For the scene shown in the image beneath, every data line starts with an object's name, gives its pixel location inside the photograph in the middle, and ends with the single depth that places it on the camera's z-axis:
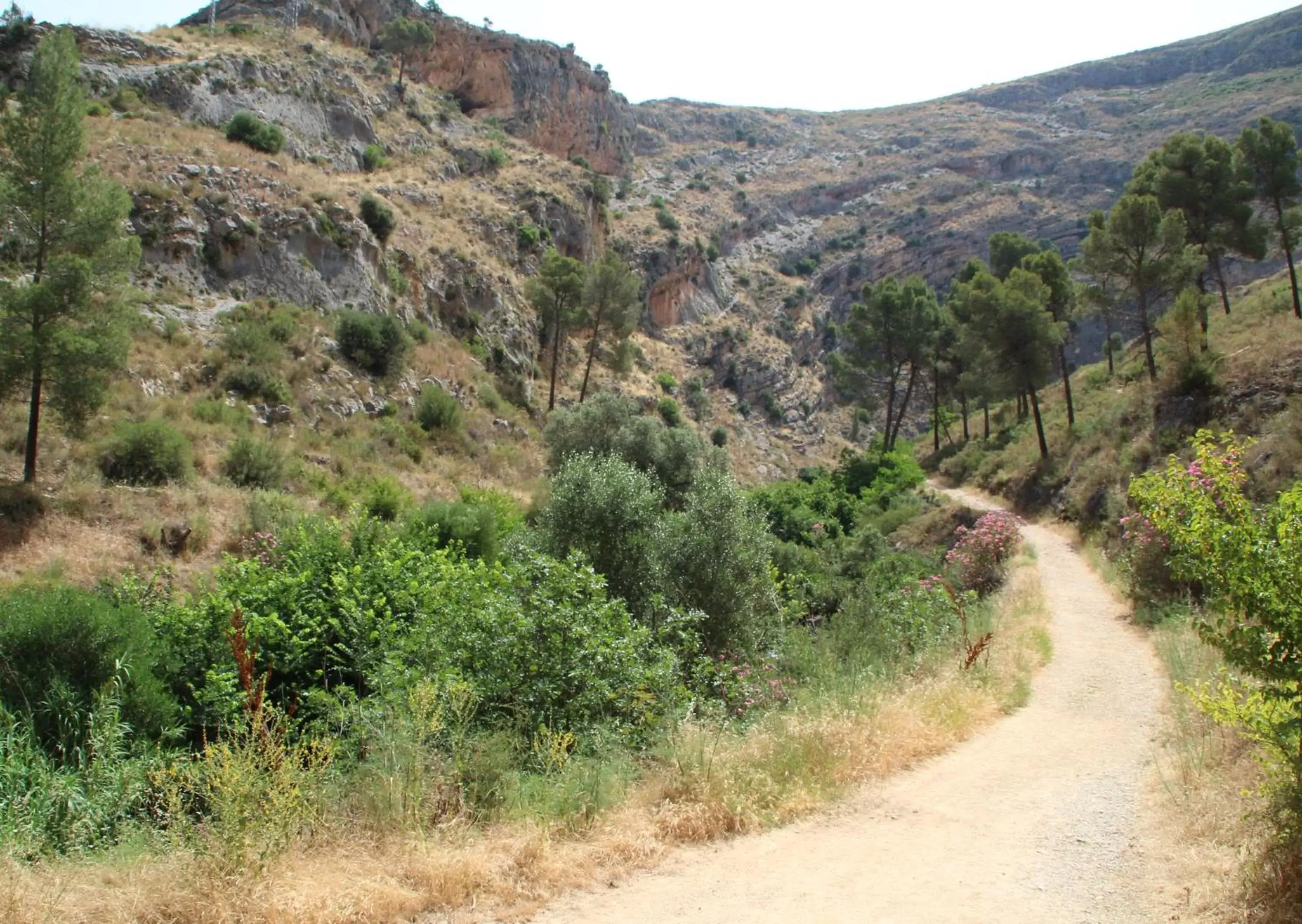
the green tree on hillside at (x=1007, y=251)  49.56
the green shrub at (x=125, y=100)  34.06
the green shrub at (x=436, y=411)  31.41
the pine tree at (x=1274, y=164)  29.34
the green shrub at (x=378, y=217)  36.91
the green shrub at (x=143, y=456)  19.08
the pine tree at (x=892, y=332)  44.75
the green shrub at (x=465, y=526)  18.05
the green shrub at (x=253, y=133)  36.78
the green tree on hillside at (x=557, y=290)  42.66
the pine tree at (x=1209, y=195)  30.47
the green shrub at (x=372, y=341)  30.61
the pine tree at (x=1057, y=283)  38.22
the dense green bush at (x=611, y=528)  13.56
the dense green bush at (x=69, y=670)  7.61
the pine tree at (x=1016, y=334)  31.52
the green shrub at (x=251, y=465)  21.27
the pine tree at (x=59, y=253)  17.20
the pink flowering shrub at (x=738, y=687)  9.38
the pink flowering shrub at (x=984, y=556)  18.41
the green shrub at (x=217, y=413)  22.95
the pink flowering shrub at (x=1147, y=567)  13.73
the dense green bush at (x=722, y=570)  12.45
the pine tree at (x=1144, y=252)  28.44
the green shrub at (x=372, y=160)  46.97
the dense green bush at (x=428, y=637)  7.85
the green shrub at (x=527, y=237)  50.16
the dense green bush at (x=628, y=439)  28.89
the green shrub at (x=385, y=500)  22.20
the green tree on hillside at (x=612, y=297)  44.00
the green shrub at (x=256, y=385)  25.11
